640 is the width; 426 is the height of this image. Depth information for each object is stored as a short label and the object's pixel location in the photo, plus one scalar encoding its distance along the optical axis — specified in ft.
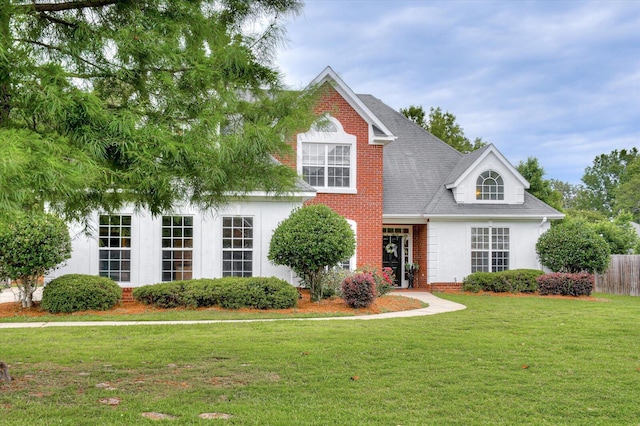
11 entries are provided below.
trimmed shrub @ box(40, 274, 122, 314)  42.16
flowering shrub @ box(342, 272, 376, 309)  45.01
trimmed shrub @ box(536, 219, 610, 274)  61.41
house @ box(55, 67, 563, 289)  51.42
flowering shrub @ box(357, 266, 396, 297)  53.16
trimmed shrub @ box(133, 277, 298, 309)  44.27
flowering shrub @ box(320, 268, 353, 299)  50.67
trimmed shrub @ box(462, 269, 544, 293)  60.95
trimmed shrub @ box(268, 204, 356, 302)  46.88
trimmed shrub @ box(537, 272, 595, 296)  59.41
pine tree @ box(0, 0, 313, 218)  14.65
